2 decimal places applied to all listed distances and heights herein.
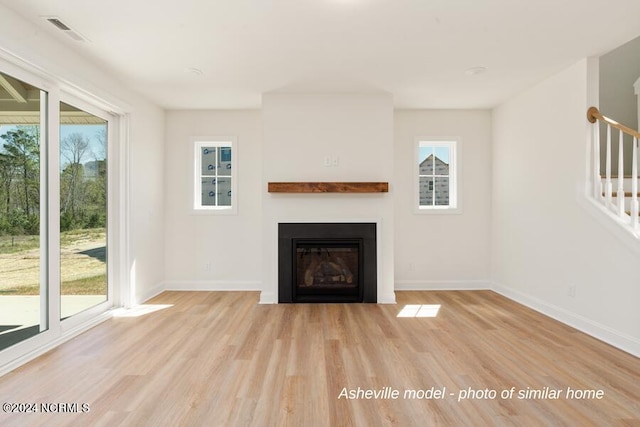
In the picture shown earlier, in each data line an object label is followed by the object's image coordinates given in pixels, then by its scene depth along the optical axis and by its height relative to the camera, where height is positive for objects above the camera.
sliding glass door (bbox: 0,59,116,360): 2.47 -0.03
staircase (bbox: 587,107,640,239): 2.74 +0.20
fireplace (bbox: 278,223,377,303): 4.10 -0.64
